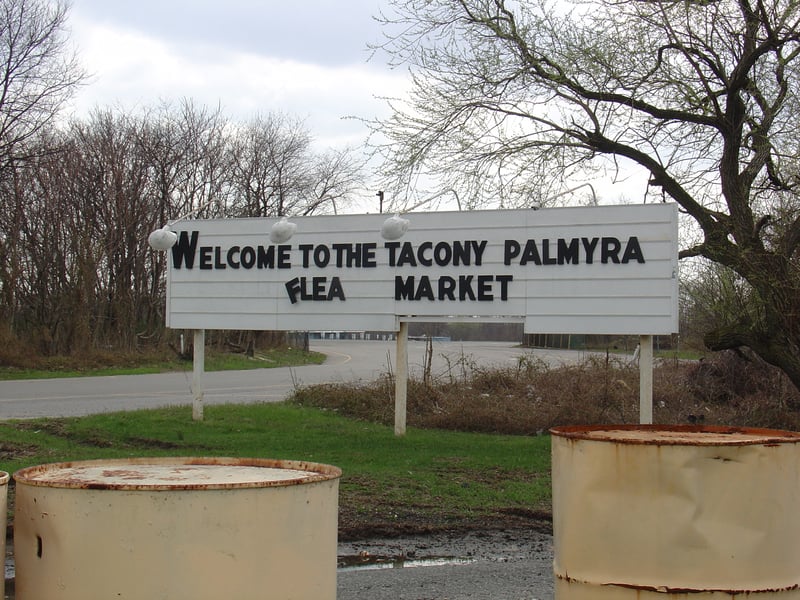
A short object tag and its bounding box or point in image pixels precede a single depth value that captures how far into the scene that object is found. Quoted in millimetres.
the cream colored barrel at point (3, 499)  3688
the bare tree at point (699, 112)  12234
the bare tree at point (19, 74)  28656
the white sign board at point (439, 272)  12148
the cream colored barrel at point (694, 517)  4062
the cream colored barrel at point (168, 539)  3432
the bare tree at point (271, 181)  42781
